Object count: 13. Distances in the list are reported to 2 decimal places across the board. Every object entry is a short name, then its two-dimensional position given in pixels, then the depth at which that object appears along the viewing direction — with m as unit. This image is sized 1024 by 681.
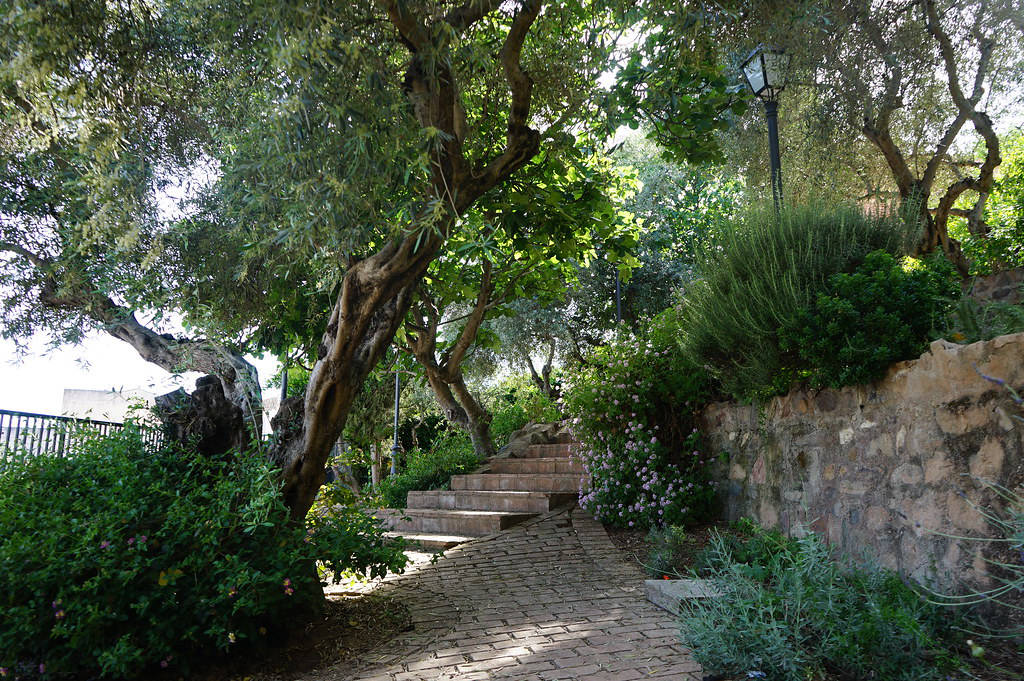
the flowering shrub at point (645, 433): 6.53
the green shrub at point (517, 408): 12.39
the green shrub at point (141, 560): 3.49
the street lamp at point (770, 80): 6.39
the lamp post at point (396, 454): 12.32
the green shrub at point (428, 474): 10.47
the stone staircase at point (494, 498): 7.79
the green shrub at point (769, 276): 4.94
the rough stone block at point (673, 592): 3.92
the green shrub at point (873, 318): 4.23
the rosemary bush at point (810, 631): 2.70
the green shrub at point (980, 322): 3.83
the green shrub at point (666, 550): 5.19
